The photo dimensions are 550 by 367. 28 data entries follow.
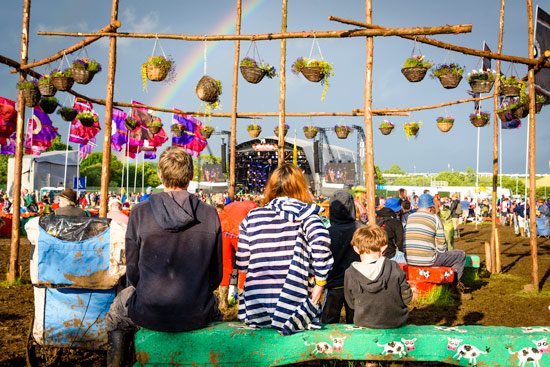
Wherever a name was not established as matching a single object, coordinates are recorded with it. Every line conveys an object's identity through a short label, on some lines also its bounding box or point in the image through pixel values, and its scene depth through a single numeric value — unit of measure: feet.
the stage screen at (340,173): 129.08
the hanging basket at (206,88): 24.49
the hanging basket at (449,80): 26.71
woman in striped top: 10.28
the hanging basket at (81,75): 25.34
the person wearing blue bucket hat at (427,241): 22.76
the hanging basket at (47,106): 32.07
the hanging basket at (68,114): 37.06
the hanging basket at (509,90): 29.60
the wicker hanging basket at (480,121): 41.57
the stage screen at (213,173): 142.81
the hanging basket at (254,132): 49.55
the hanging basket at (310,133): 52.60
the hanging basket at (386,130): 50.78
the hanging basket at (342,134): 51.52
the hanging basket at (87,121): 42.14
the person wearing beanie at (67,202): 20.87
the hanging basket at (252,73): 25.34
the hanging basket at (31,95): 27.35
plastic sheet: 13.26
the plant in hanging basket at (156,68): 24.40
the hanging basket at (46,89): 26.78
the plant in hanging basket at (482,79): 29.01
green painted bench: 10.44
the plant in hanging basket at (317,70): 24.72
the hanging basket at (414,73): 24.20
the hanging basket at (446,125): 41.09
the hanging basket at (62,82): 25.63
